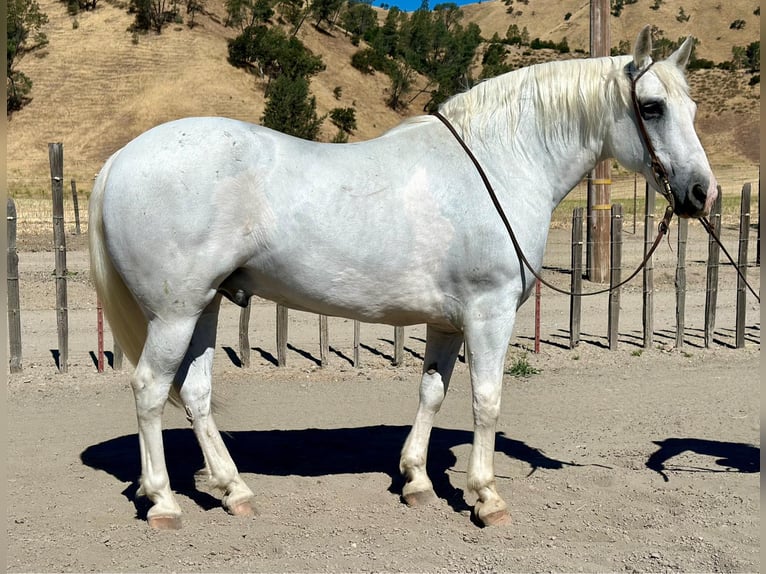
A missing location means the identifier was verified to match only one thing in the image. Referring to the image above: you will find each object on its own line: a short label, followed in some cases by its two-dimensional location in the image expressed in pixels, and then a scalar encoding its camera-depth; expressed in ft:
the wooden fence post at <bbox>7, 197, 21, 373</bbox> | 23.79
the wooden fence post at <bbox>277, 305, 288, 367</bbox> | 25.16
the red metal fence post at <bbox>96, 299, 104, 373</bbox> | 24.35
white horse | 11.98
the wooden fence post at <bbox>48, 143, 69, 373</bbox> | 24.04
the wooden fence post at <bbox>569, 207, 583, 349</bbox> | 27.73
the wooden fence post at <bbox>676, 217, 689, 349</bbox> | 27.63
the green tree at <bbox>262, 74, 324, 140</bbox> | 124.57
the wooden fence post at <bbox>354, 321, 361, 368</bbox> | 25.29
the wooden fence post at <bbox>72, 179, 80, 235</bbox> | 52.18
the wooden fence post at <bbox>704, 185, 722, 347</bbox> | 28.09
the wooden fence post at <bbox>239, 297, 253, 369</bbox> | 25.07
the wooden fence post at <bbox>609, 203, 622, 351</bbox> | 27.45
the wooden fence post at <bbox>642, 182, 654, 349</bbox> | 27.35
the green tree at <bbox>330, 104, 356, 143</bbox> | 144.97
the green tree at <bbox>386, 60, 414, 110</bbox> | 174.70
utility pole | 37.42
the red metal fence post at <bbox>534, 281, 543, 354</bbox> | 27.25
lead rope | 12.51
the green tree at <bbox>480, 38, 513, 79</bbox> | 200.77
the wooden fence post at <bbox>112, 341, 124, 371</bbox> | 24.10
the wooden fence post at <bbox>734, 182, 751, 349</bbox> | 27.68
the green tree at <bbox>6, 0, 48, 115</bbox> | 140.05
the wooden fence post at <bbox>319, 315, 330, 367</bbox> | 25.44
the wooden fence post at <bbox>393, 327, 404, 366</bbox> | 25.00
